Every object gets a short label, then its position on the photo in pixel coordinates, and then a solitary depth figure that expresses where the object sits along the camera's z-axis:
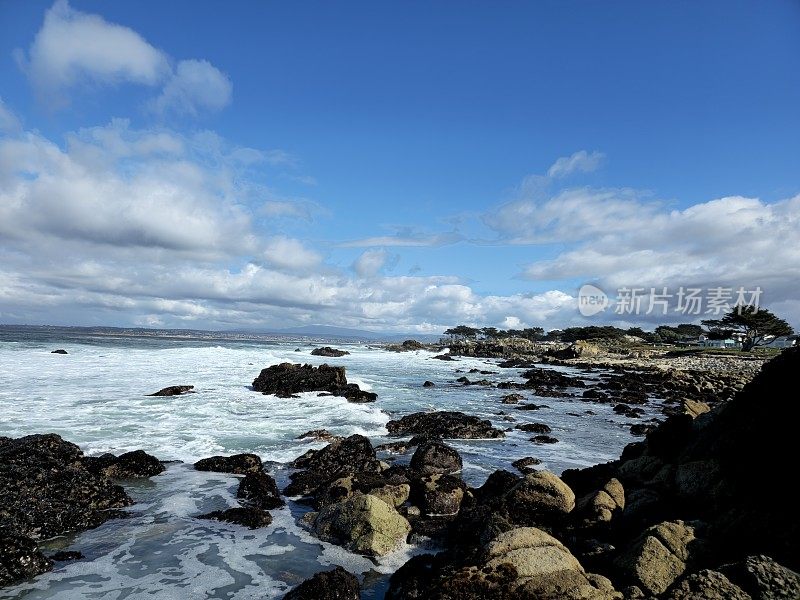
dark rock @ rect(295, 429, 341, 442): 16.60
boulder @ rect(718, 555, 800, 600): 4.69
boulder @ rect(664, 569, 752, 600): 4.77
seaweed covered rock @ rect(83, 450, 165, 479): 11.83
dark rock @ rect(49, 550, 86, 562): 7.52
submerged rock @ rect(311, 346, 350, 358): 71.69
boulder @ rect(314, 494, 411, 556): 8.00
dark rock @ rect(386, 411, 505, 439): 18.12
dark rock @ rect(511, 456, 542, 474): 13.48
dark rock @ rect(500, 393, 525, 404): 28.72
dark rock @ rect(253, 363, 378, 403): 28.43
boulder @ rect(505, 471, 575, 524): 8.07
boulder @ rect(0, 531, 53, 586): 6.75
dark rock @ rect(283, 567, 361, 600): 6.11
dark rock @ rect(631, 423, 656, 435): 20.11
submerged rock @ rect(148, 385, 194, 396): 25.18
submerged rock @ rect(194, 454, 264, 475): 12.68
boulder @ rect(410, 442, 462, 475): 12.60
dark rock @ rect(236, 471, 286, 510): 10.28
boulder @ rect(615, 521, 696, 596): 5.54
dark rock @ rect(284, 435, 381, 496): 11.34
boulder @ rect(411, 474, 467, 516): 9.75
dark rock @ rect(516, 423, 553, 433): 19.61
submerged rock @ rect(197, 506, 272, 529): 9.14
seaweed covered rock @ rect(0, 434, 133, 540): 8.61
